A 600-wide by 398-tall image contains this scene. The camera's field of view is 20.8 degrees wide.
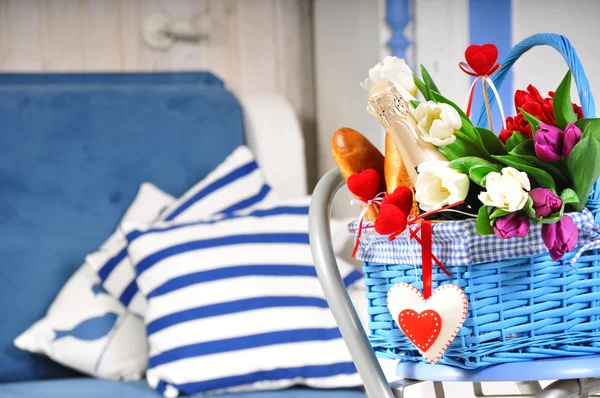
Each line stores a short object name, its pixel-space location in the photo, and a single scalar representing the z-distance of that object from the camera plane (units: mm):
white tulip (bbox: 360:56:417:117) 1588
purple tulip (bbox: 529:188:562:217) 1463
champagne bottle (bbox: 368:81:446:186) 1543
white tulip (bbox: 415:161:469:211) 1487
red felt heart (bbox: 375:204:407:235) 1496
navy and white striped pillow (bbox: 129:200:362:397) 2231
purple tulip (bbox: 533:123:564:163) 1481
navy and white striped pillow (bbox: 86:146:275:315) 2590
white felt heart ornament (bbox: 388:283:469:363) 1504
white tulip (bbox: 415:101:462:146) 1514
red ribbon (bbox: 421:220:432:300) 1499
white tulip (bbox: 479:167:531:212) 1452
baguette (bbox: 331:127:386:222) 1613
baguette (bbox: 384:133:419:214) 1579
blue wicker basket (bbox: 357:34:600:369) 1507
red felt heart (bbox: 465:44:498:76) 1602
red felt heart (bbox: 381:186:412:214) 1519
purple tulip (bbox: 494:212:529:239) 1465
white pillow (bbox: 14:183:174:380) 2474
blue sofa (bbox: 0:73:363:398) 2688
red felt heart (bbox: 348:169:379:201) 1570
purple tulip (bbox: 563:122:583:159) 1475
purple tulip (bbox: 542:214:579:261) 1474
